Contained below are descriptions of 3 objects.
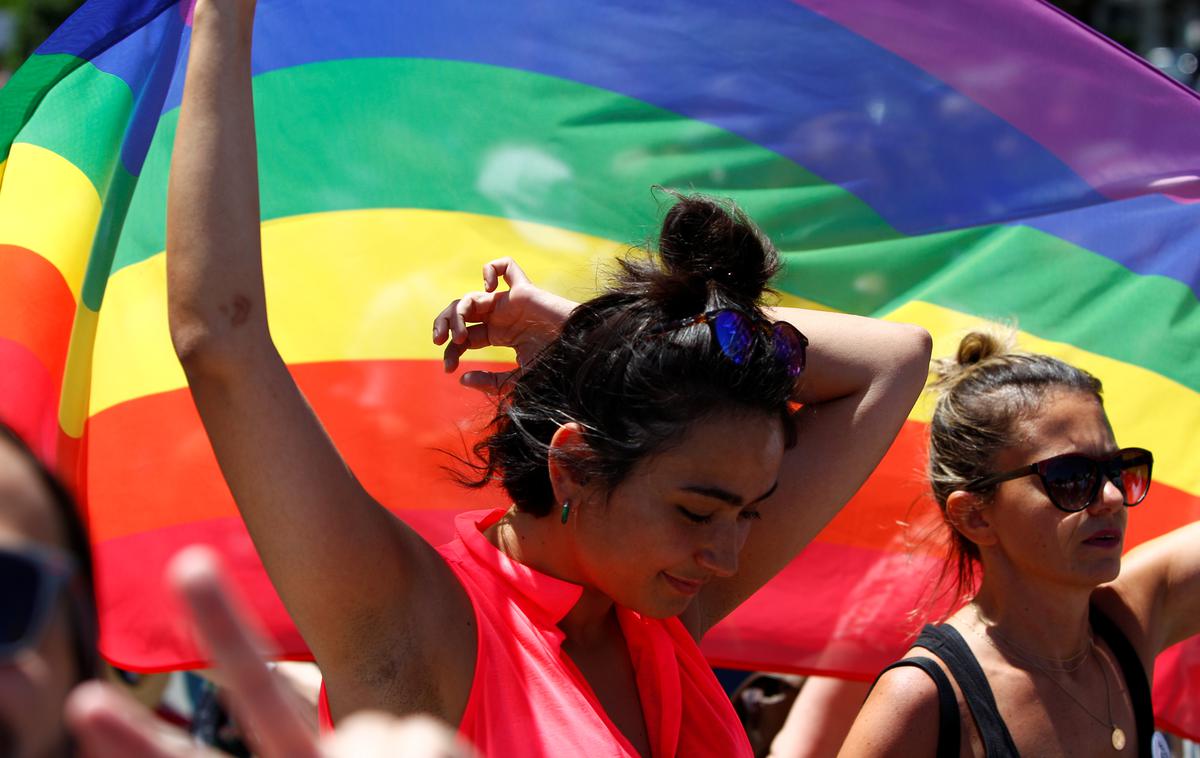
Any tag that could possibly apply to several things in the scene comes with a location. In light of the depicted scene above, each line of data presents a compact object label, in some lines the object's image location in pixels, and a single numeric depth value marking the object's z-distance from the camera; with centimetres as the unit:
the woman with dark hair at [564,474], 278
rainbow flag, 331
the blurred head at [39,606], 189
